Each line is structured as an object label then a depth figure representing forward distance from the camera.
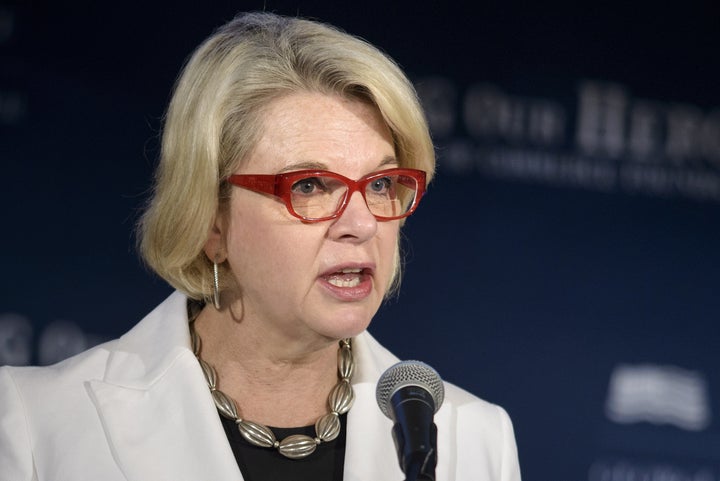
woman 3.85
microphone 3.66
